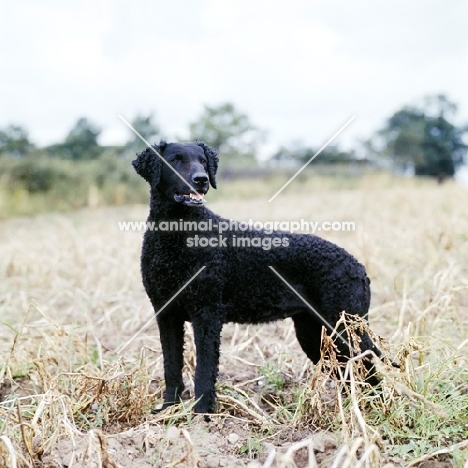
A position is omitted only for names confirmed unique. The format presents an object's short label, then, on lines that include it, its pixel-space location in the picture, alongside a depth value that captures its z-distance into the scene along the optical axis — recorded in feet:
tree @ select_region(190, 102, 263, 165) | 118.32
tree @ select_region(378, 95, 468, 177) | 130.62
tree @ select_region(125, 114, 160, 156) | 78.69
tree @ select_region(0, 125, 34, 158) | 57.98
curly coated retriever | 10.47
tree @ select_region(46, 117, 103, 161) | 76.84
